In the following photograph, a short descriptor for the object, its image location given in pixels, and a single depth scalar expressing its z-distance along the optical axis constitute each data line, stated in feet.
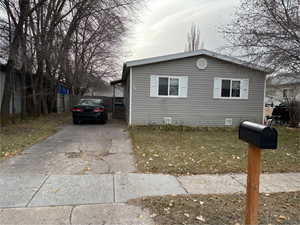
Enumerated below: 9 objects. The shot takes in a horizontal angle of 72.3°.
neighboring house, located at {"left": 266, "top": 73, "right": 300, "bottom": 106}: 30.07
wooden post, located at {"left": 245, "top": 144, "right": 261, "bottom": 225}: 6.59
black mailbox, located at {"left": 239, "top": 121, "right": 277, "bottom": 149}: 5.94
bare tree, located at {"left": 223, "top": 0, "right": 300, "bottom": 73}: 24.50
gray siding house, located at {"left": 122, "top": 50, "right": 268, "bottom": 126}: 33.06
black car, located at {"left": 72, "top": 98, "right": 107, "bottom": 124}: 36.91
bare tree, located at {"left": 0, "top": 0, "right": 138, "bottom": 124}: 31.12
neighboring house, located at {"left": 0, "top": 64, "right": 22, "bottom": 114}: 48.27
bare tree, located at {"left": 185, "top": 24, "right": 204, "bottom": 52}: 95.86
